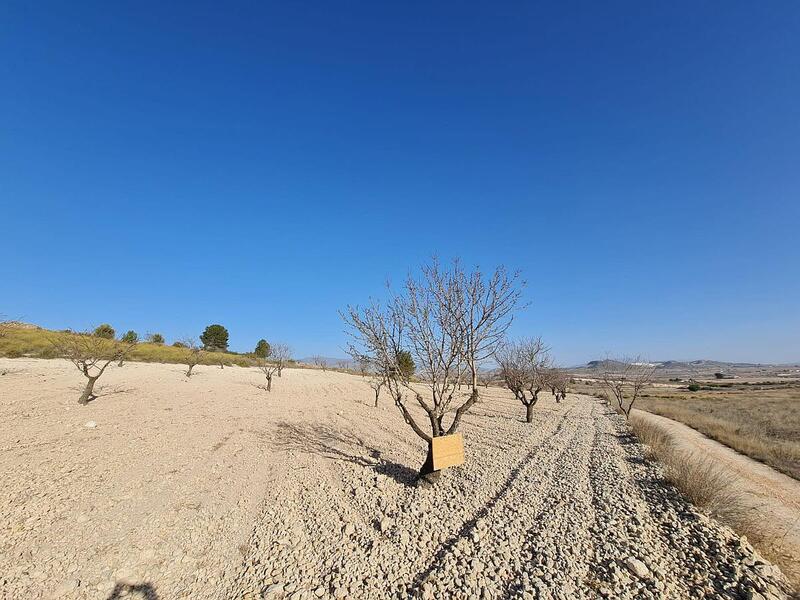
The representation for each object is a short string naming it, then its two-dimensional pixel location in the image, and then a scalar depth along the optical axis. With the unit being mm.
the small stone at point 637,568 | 5566
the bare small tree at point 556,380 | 40225
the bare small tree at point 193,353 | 38422
